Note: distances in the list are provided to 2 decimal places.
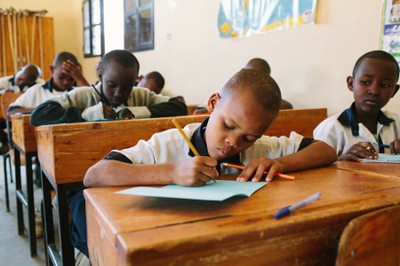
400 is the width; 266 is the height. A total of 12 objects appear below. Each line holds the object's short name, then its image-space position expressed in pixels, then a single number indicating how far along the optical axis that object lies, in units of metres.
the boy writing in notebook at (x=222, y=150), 0.83
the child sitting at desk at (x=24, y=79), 4.50
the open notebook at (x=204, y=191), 0.67
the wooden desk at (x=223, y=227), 0.52
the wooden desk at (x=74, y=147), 1.45
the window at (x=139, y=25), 5.16
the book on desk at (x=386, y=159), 1.21
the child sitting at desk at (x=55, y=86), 3.10
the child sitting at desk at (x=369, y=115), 1.63
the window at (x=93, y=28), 6.90
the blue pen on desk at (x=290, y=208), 0.60
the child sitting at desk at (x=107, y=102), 1.90
